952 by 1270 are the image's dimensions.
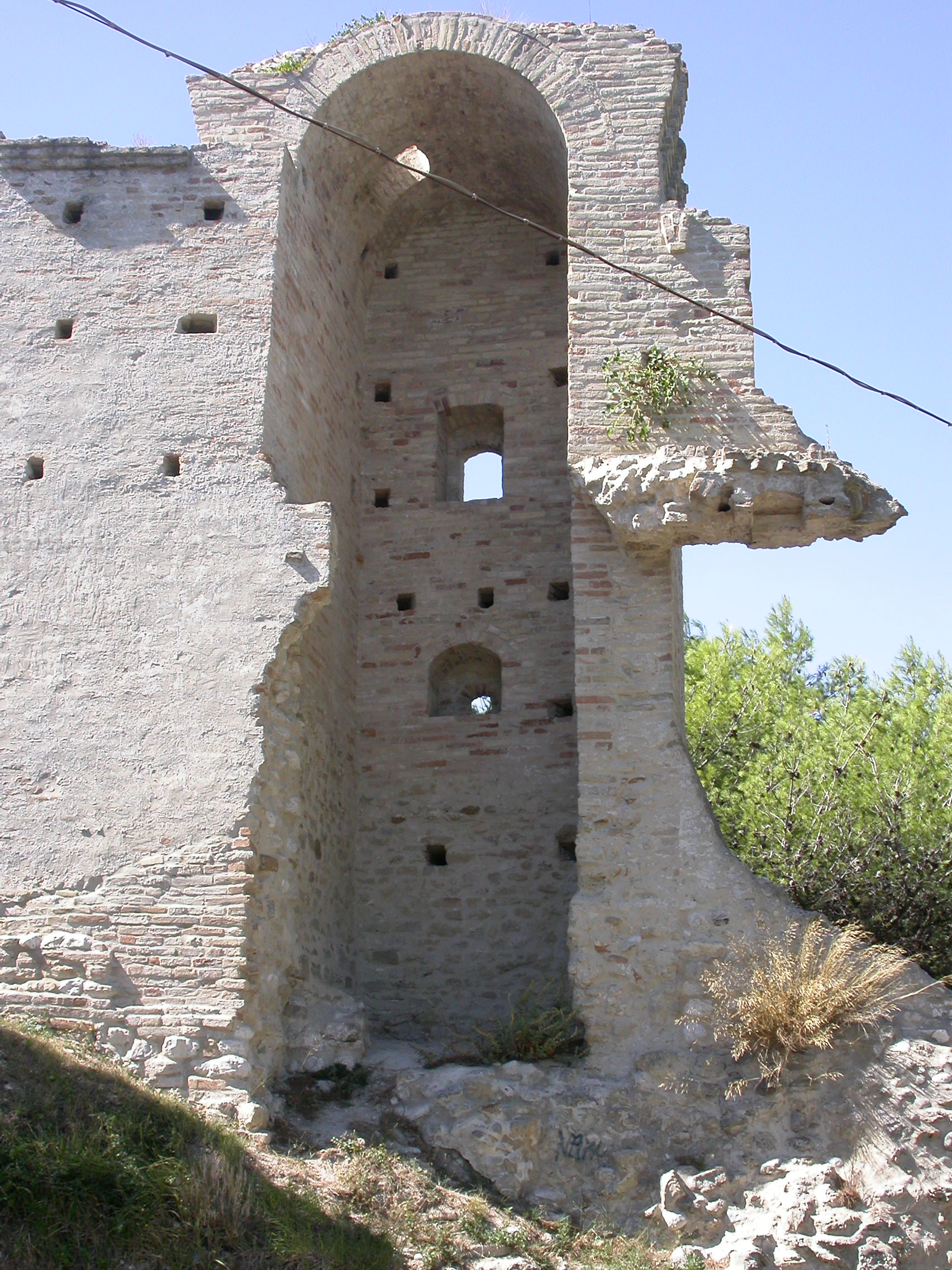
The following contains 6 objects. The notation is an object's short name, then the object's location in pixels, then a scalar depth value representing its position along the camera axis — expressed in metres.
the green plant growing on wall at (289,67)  11.19
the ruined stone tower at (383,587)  8.48
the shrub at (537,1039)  8.76
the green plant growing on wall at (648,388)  9.95
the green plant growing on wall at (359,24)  11.55
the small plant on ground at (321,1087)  8.40
